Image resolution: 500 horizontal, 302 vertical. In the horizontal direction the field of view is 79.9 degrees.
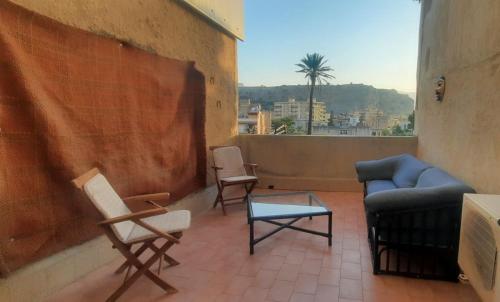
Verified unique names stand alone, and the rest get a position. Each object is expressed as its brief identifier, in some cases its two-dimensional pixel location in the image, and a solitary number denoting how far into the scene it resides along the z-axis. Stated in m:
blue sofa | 2.09
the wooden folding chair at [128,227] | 1.93
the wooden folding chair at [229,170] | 3.85
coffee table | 2.69
